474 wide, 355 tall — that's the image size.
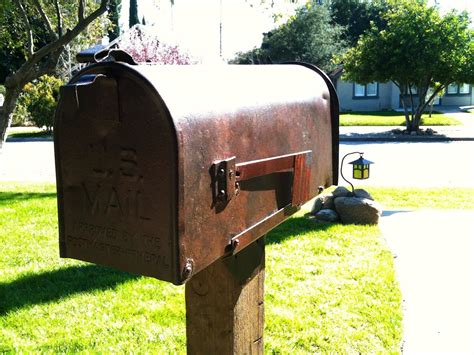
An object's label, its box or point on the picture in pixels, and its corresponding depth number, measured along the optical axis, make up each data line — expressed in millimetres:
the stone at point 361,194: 6336
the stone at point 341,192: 6491
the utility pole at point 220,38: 16531
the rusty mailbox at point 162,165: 1121
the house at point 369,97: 29609
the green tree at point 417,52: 17328
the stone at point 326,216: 6145
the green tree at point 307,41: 31875
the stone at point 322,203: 6363
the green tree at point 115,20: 25352
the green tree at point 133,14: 29844
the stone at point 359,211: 6012
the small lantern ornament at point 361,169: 6754
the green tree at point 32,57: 6695
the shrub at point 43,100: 20109
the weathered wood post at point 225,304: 1640
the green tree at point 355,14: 36219
